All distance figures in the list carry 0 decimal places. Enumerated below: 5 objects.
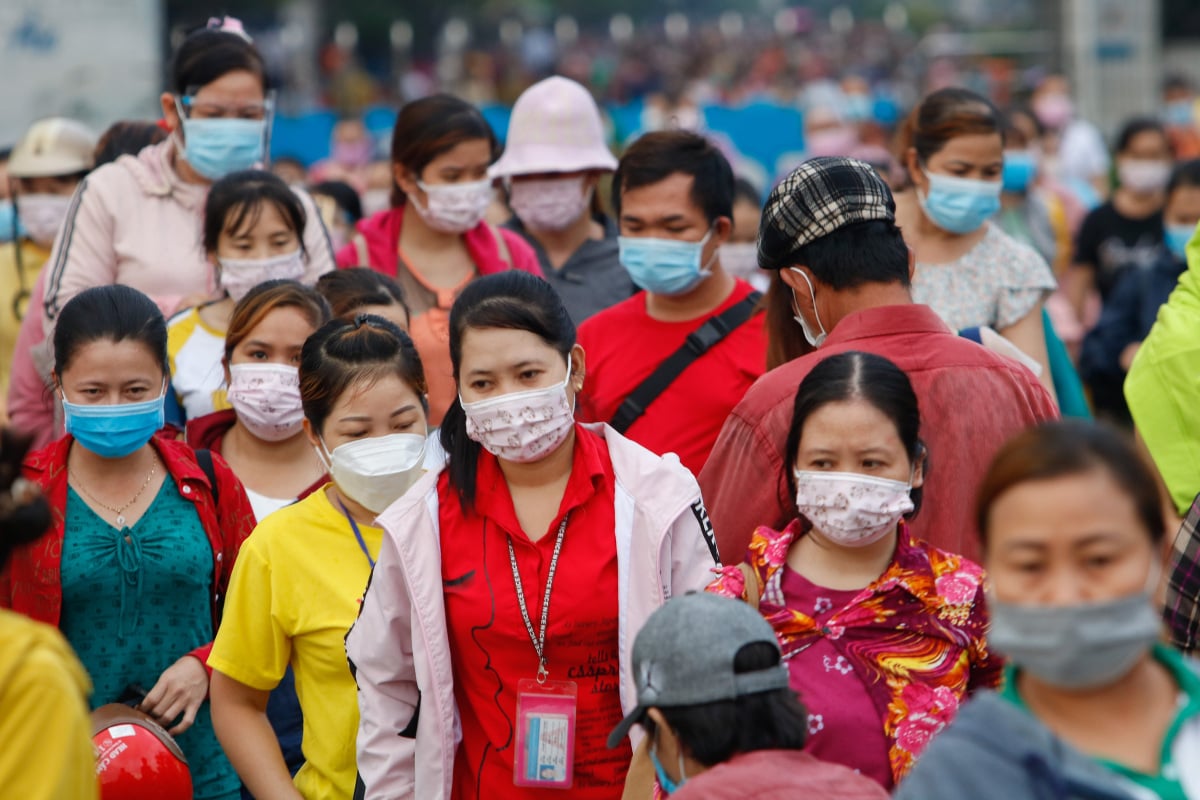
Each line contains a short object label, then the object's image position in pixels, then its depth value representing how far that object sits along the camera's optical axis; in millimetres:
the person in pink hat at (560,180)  14539
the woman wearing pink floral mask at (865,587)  7227
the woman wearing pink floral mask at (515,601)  7898
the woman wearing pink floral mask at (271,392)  10758
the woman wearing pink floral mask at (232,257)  11875
